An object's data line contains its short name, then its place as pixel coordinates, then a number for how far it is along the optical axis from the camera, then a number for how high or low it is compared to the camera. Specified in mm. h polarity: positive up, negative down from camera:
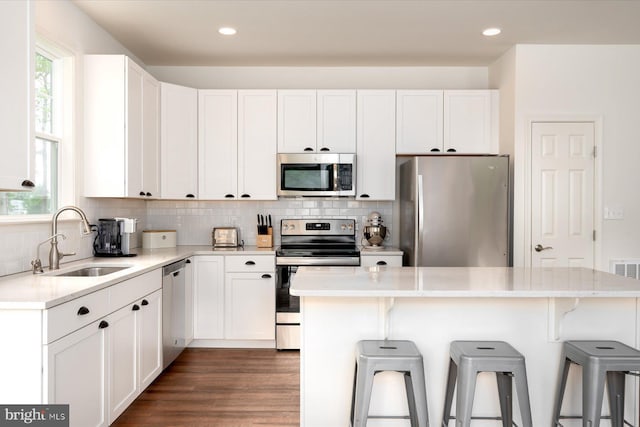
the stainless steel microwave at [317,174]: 4430 +378
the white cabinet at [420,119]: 4512 +915
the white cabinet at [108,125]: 3486 +663
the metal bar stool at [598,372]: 2057 -711
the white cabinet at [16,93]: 2127 +567
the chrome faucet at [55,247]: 2824 -202
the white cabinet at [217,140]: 4516 +710
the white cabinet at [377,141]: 4516 +705
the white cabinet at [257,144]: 4512 +673
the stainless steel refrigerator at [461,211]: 3973 +26
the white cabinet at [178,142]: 4320 +677
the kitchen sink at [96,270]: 3074 -378
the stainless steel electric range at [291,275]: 4188 -550
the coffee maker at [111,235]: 3566 -163
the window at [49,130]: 3039 +568
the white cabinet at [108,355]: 2051 -737
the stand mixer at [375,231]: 4547 -164
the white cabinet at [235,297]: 4230 -749
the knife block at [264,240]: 4613 -257
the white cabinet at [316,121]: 4512 +895
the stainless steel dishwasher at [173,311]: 3486 -763
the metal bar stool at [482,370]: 2041 -689
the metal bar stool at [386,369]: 2055 -710
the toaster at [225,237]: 4594 -228
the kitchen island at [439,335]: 2414 -624
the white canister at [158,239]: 4329 -235
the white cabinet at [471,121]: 4512 +897
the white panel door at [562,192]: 4164 +198
